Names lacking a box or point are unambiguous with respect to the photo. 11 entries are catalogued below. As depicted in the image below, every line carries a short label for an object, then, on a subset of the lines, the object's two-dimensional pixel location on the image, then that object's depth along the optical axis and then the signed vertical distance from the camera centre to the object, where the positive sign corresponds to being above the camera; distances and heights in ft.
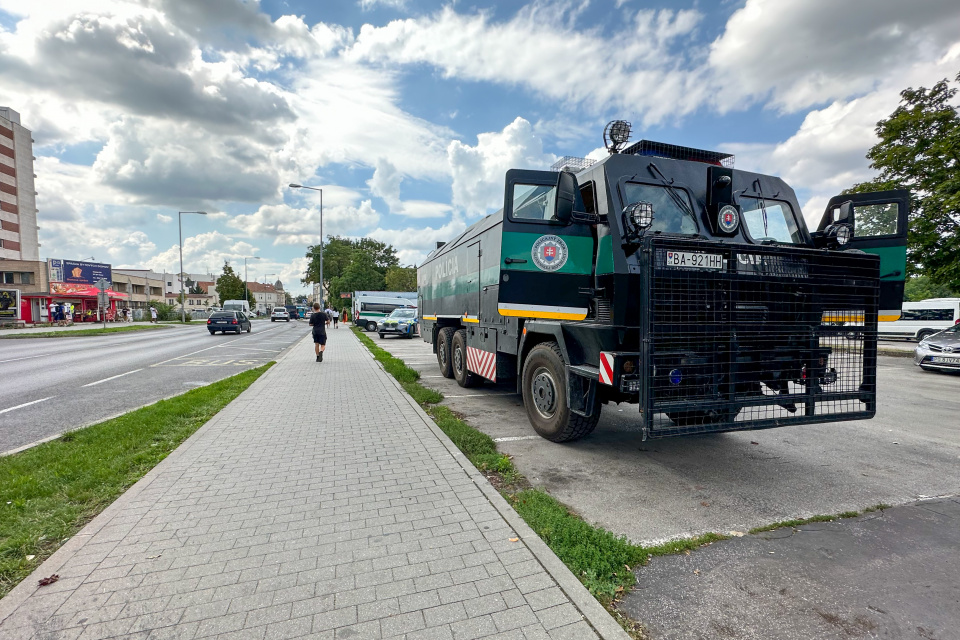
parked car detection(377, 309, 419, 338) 83.66 -4.04
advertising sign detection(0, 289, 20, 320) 129.79 +0.43
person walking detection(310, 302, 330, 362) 44.35 -2.16
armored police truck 12.41 +0.32
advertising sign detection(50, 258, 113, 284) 160.66 +12.74
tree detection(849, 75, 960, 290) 41.24 +13.91
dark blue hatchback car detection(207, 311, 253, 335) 89.18 -3.38
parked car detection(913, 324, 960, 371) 37.11 -4.18
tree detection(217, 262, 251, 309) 267.80 +11.21
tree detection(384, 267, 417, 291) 204.74 +11.46
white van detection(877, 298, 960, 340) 77.00 -2.66
